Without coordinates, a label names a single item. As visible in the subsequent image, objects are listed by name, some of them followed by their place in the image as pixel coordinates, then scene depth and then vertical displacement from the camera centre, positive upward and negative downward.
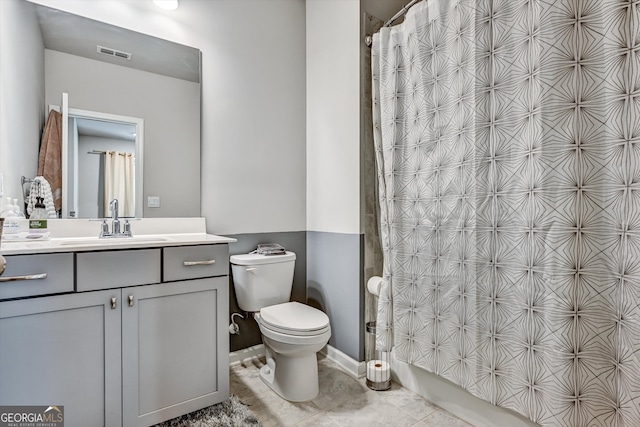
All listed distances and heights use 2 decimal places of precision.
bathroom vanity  1.22 -0.47
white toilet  1.70 -0.58
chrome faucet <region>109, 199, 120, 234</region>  1.78 +0.00
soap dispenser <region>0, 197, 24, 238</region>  1.48 +0.00
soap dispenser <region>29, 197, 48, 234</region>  1.57 -0.01
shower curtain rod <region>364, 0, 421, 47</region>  1.71 +1.10
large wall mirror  1.68 +0.68
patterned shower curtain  1.06 +0.04
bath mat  1.55 -0.99
